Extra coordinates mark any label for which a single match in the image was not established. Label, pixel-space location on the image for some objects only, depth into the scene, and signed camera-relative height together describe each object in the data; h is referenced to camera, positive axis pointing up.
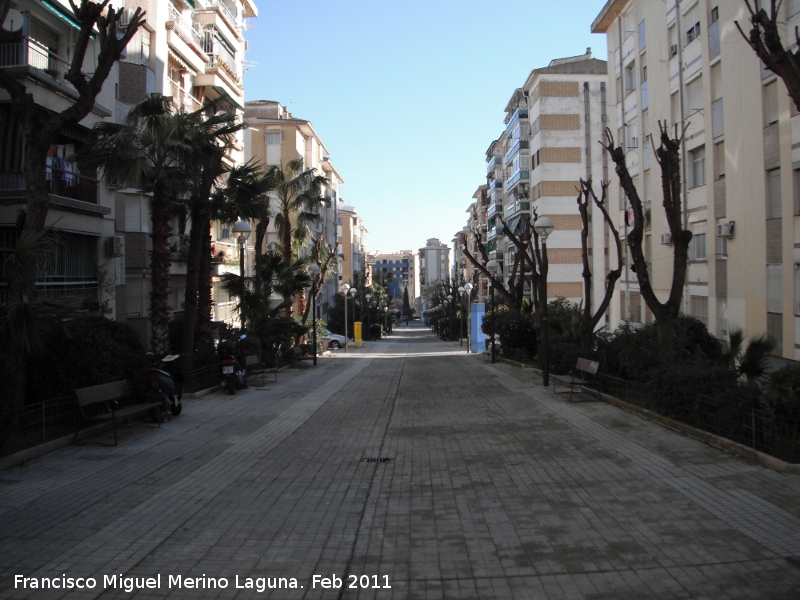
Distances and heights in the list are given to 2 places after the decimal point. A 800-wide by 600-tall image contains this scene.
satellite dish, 16.25 +6.74
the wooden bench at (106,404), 10.21 -1.66
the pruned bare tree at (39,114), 10.83 +3.05
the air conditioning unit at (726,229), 22.58 +2.13
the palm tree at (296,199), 33.78 +5.12
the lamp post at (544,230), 17.17 +1.68
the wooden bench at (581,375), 14.23 -1.78
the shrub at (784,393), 8.23 -1.21
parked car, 48.11 -2.86
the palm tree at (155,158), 15.70 +3.41
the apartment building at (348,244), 92.24 +7.73
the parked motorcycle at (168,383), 12.13 -1.47
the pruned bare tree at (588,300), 17.52 -0.09
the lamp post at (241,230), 19.11 +2.00
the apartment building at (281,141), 57.94 +14.02
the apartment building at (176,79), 24.77 +9.47
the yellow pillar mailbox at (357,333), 52.53 -2.54
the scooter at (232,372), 16.89 -1.75
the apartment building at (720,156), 19.72 +4.64
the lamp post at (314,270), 28.30 +1.25
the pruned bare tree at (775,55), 7.21 +2.60
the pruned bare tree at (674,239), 13.86 +1.13
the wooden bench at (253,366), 19.77 -1.93
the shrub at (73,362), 11.17 -0.95
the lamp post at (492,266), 28.34 +1.30
